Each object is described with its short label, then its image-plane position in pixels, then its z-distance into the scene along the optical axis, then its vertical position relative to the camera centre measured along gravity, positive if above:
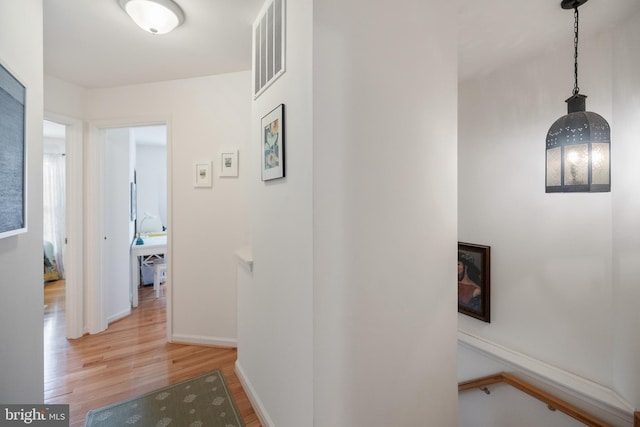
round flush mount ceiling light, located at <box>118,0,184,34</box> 1.66 +1.20
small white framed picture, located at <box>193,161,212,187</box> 2.75 +0.37
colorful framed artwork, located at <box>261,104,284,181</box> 1.46 +0.37
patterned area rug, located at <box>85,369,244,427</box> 1.77 -1.30
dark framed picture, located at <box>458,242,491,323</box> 2.47 -0.61
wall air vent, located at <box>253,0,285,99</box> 1.50 +0.97
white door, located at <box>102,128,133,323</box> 3.09 -0.13
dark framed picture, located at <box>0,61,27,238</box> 1.02 +0.21
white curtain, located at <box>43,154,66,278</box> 4.88 +0.19
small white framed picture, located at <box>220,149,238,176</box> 2.73 +0.48
